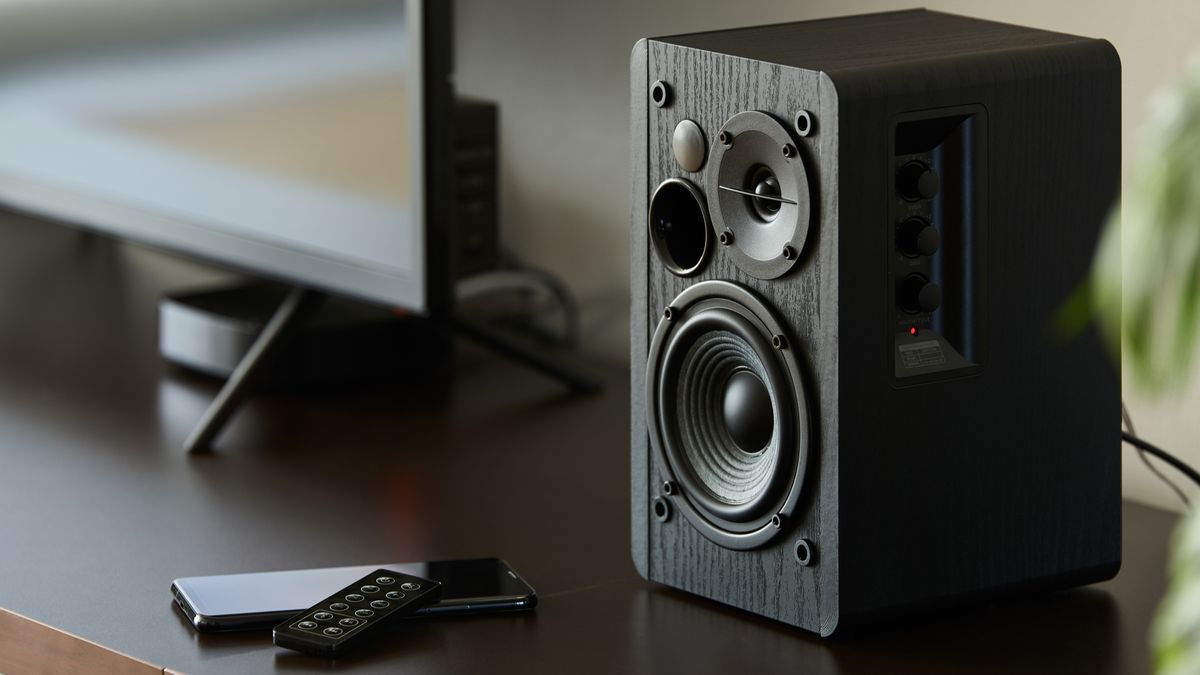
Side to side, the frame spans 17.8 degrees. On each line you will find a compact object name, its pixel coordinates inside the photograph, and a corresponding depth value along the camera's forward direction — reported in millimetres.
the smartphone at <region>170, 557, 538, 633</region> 1574
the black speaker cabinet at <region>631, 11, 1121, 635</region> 1521
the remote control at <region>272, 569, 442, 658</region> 1545
